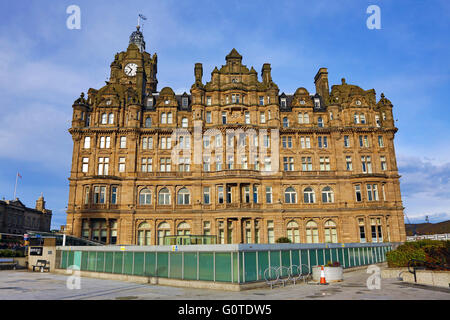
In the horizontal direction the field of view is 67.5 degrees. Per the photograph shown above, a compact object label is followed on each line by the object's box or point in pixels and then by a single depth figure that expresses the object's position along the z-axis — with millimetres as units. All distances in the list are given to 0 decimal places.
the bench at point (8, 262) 34812
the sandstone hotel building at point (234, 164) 46438
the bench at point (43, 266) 33531
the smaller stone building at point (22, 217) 79000
